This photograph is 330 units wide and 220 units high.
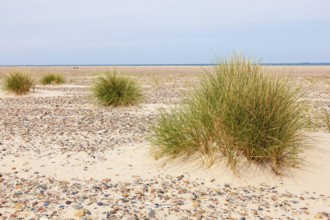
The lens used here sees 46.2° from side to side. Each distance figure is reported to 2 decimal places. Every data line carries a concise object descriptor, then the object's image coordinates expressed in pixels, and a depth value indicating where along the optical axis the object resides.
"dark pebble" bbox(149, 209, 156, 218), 3.63
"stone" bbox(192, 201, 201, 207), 3.89
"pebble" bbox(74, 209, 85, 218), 3.62
